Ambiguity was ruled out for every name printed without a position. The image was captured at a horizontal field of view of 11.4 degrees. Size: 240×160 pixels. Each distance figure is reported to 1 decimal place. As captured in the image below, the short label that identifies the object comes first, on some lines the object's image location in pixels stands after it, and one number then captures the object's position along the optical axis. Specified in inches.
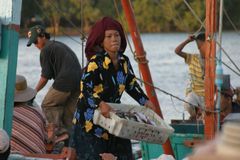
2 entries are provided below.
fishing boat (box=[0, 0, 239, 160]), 272.0
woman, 266.5
